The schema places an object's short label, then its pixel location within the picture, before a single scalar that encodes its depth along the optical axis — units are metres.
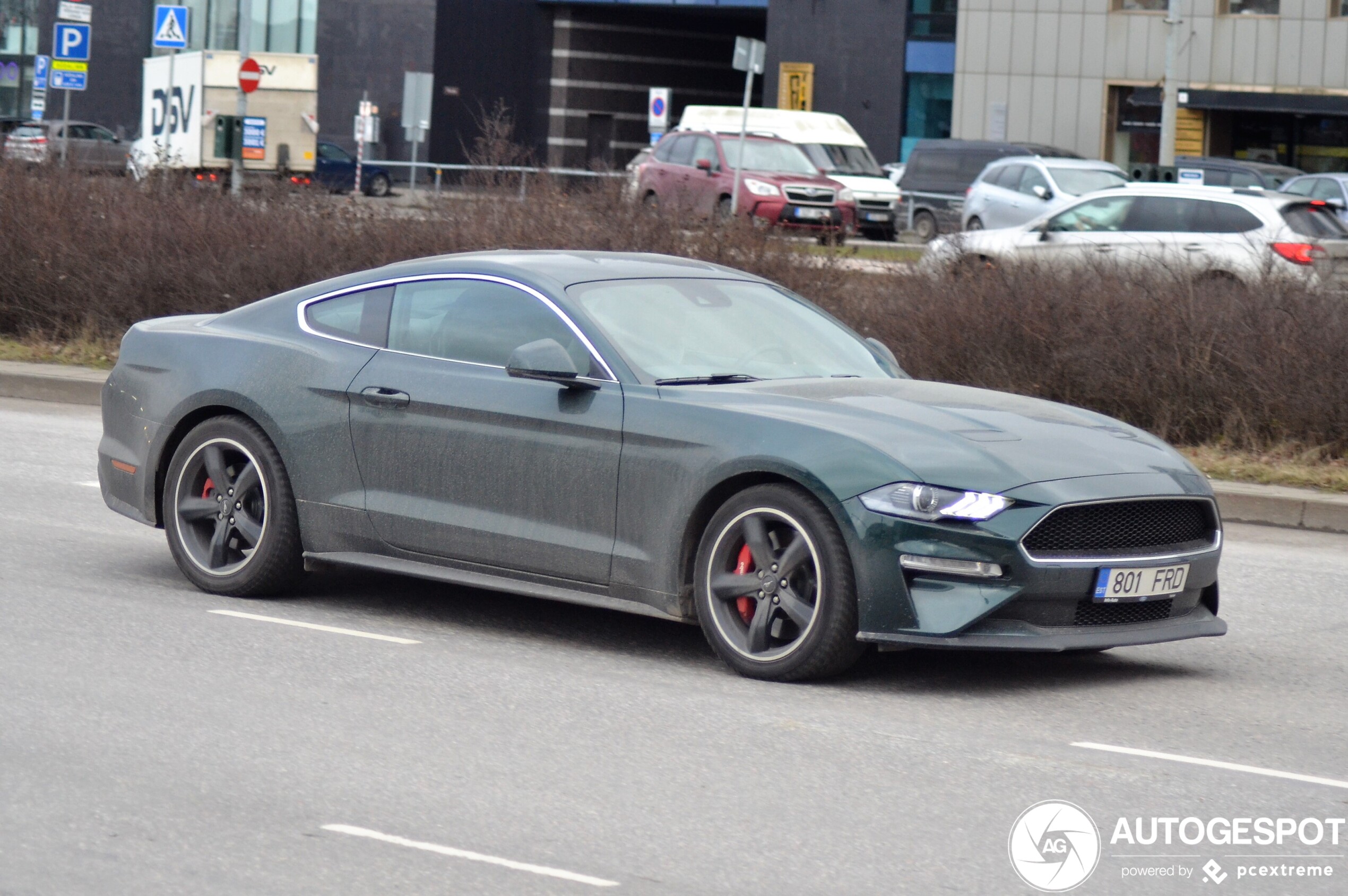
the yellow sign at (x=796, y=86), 58.44
